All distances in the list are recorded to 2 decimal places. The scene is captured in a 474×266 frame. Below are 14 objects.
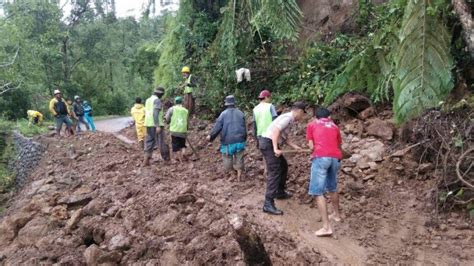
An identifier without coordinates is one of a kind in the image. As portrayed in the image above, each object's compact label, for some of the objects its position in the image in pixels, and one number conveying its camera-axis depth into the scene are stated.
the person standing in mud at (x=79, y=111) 15.79
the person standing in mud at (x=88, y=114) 16.54
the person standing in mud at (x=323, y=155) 5.48
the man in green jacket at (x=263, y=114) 7.07
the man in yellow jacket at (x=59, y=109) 13.81
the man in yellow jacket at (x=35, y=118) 21.17
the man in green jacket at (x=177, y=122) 9.40
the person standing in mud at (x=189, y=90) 11.91
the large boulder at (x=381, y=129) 7.84
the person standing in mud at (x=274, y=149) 6.02
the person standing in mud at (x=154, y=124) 9.52
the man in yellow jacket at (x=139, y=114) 10.76
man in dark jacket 7.91
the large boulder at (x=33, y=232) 7.09
